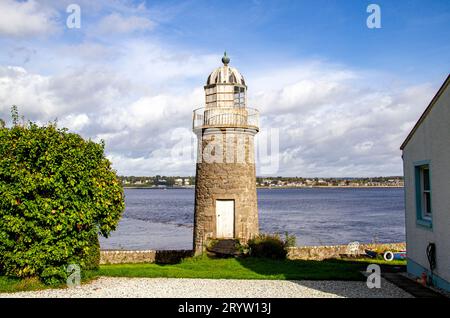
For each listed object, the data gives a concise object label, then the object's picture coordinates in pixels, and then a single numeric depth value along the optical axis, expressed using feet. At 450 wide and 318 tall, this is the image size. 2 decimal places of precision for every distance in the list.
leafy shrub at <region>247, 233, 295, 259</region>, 58.44
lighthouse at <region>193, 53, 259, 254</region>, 61.46
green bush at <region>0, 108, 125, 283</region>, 36.86
